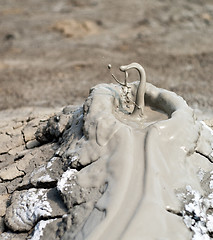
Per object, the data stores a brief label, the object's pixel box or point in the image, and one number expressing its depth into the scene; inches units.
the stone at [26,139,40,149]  125.1
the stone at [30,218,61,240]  76.9
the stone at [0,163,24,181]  107.7
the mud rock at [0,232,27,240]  83.5
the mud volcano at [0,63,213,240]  70.4
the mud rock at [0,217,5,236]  88.0
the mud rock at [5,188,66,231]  81.0
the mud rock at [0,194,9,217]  93.3
